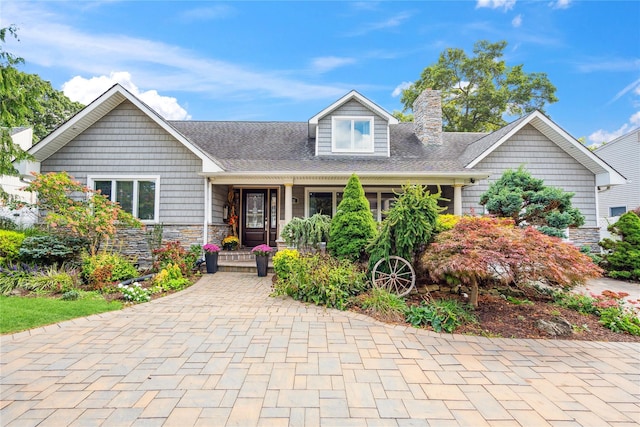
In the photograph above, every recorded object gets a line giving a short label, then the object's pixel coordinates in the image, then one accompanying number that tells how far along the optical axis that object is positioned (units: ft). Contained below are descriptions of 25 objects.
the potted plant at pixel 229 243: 33.60
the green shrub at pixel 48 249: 22.86
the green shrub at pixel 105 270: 20.56
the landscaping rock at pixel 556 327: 13.64
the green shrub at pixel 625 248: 26.58
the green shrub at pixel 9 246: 22.77
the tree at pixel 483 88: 71.36
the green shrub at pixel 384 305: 15.33
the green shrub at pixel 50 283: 19.77
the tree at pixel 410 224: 17.24
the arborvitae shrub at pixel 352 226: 20.76
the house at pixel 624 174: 45.54
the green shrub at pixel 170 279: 21.31
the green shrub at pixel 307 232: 23.24
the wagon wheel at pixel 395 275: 17.87
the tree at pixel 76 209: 22.85
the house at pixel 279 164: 30.09
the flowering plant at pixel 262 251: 26.40
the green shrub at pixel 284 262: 21.83
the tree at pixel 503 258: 13.71
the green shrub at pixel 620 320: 14.16
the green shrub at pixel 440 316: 14.07
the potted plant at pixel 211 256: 27.12
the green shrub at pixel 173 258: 24.68
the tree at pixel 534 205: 23.79
